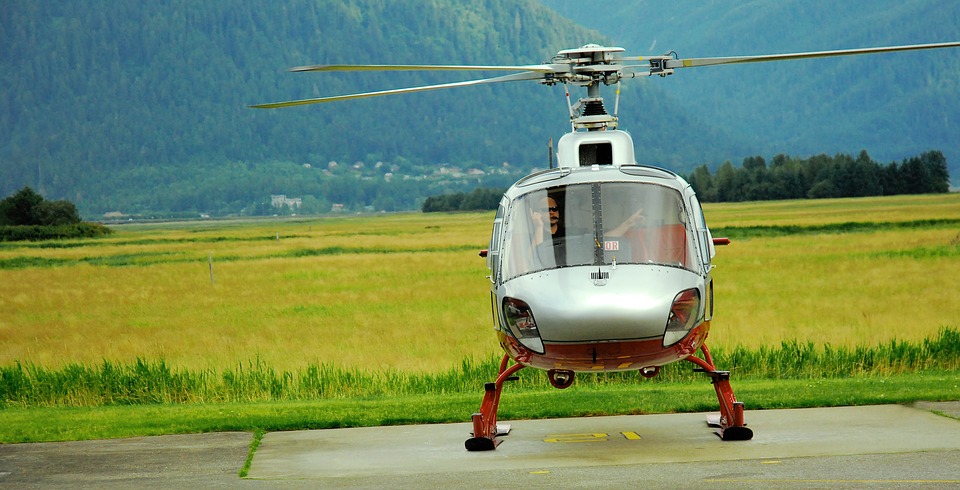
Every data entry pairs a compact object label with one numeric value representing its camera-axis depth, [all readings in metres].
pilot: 19.48
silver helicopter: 17.98
